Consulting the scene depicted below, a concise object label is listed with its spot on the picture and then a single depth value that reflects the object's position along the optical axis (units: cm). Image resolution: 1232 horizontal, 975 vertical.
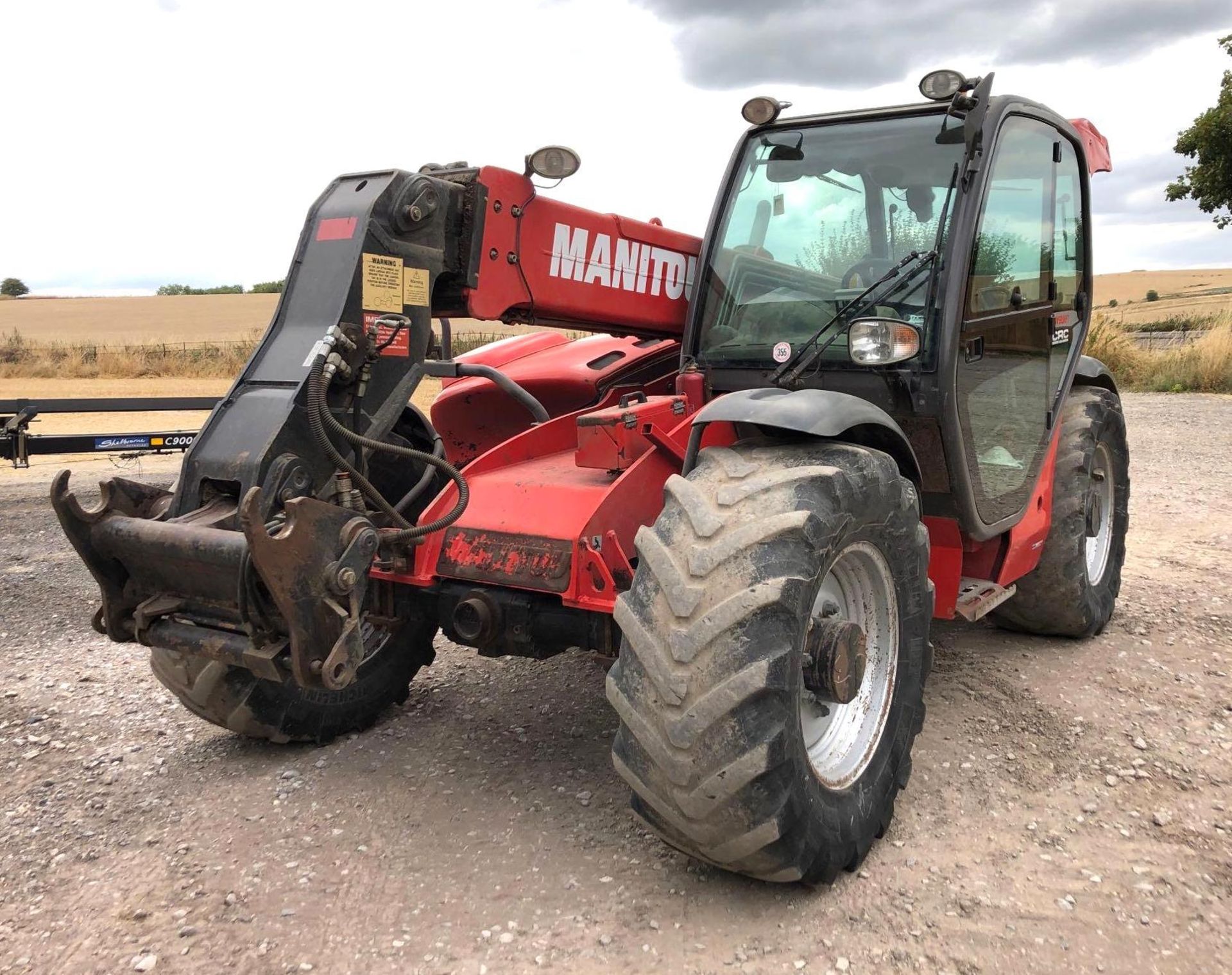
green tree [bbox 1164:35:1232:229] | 1981
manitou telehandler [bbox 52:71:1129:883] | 268
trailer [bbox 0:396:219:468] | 815
